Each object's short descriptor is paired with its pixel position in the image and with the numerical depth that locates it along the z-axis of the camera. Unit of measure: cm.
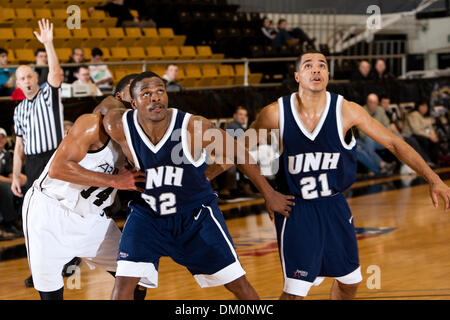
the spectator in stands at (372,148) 1209
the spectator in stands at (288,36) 1550
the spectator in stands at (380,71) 1359
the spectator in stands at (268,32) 1582
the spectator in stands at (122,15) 1412
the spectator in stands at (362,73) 1333
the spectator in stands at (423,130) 1313
